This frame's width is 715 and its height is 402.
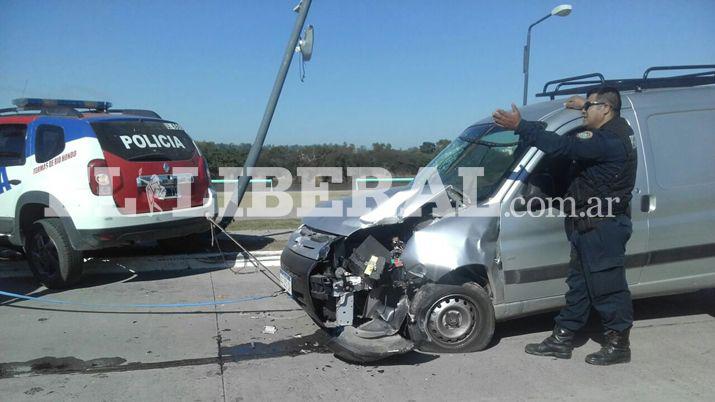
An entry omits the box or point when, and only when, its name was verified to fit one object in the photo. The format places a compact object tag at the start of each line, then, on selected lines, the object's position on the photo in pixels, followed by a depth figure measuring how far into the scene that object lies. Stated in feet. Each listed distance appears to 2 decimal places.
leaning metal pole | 30.09
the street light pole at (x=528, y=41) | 50.75
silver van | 13.88
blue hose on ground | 18.56
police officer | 12.93
